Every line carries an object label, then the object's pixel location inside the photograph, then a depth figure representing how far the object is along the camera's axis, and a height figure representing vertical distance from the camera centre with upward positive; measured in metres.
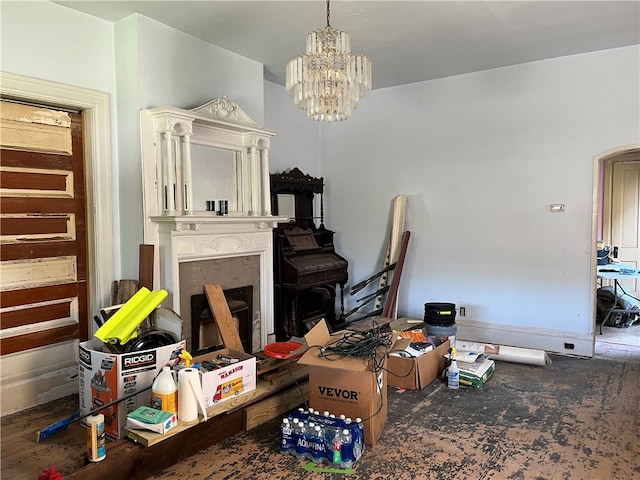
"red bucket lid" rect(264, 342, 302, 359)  3.50 -0.97
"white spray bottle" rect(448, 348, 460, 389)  3.74 -1.23
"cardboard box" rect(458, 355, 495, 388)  3.74 -1.22
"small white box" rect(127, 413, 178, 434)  2.48 -1.06
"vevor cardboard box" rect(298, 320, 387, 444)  2.76 -0.99
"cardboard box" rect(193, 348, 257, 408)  2.80 -0.97
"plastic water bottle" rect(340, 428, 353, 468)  2.53 -1.21
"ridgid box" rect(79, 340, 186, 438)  2.74 -0.91
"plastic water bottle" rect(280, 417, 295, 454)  2.69 -1.22
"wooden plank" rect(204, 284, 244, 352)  3.59 -0.74
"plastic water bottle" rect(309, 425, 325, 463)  2.58 -1.21
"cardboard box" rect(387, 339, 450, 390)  3.70 -1.19
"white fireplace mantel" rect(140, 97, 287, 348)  3.77 +0.26
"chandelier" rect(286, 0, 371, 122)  2.76 +0.85
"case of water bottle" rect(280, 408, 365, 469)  2.53 -1.18
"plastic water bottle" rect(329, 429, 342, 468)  2.53 -1.21
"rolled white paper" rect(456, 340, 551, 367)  4.31 -1.23
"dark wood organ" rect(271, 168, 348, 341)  5.14 -0.48
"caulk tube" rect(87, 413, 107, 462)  2.33 -1.06
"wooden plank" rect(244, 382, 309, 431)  3.04 -1.24
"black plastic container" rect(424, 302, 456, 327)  4.77 -0.95
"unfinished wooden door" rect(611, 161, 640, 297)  7.05 +0.03
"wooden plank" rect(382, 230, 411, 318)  5.53 -0.77
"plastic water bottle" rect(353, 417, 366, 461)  2.59 -1.18
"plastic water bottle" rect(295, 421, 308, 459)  2.63 -1.21
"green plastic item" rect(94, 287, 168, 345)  2.87 -0.59
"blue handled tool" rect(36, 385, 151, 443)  2.83 -1.25
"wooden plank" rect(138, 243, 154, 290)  3.69 -0.35
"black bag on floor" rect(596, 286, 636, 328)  6.04 -1.20
